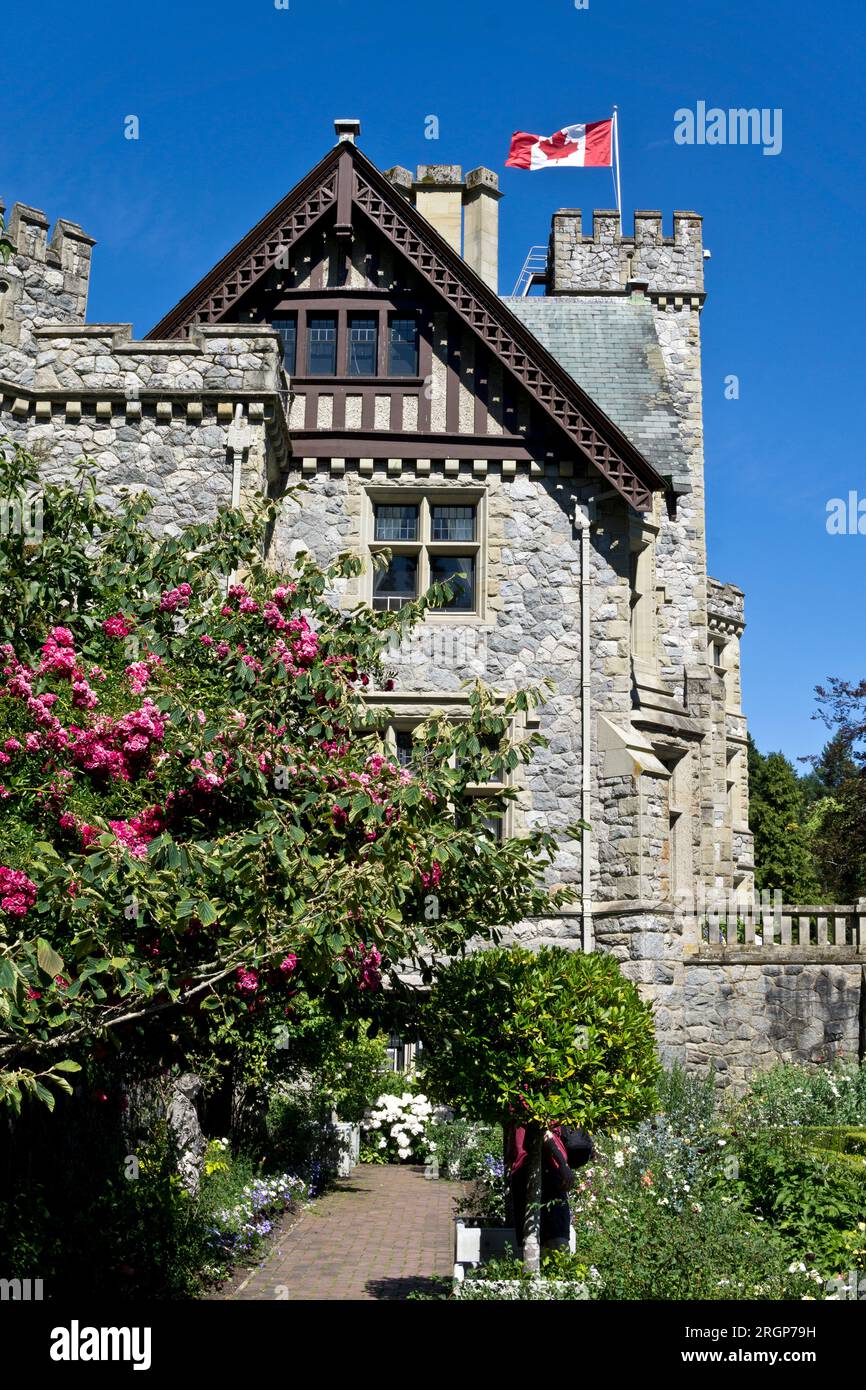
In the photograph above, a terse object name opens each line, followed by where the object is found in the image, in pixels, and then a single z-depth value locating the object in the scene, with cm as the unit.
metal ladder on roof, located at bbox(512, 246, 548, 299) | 2850
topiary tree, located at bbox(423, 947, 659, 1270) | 873
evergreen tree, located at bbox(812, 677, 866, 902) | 3612
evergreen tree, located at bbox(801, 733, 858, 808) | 4162
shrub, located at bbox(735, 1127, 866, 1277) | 907
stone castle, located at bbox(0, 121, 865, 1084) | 1695
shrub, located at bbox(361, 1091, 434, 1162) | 1936
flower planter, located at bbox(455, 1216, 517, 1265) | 955
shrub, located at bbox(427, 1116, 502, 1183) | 1566
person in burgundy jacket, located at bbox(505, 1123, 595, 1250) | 930
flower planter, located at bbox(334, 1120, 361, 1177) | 1783
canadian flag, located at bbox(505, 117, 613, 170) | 2803
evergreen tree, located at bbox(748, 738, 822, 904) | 4862
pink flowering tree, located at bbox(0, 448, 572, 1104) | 626
